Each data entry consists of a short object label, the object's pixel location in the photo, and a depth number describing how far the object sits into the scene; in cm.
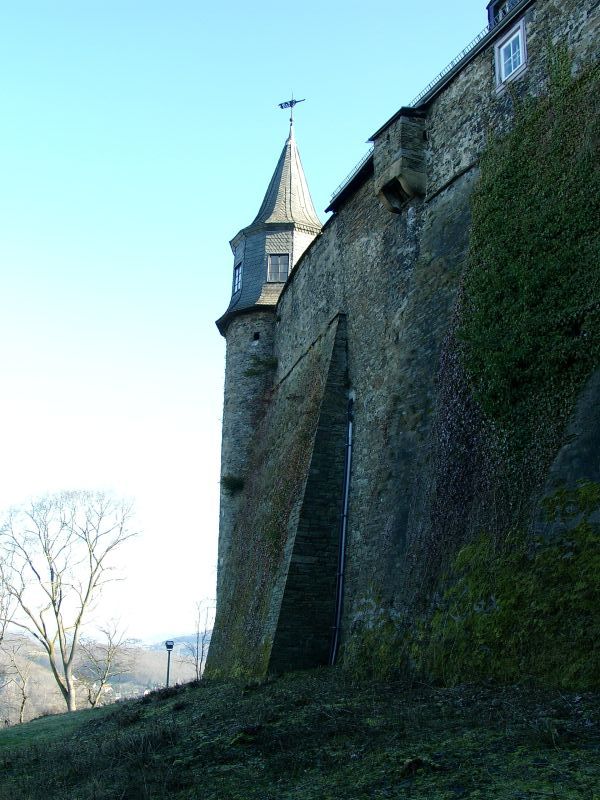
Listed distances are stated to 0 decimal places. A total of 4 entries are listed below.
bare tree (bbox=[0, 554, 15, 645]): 3197
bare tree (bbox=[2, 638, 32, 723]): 3208
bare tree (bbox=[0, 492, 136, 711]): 3064
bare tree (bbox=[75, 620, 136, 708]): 3297
